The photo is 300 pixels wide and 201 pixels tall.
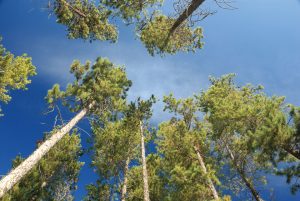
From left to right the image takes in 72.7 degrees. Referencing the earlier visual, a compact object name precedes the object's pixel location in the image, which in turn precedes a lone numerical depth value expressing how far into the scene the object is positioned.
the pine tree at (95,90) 11.00
